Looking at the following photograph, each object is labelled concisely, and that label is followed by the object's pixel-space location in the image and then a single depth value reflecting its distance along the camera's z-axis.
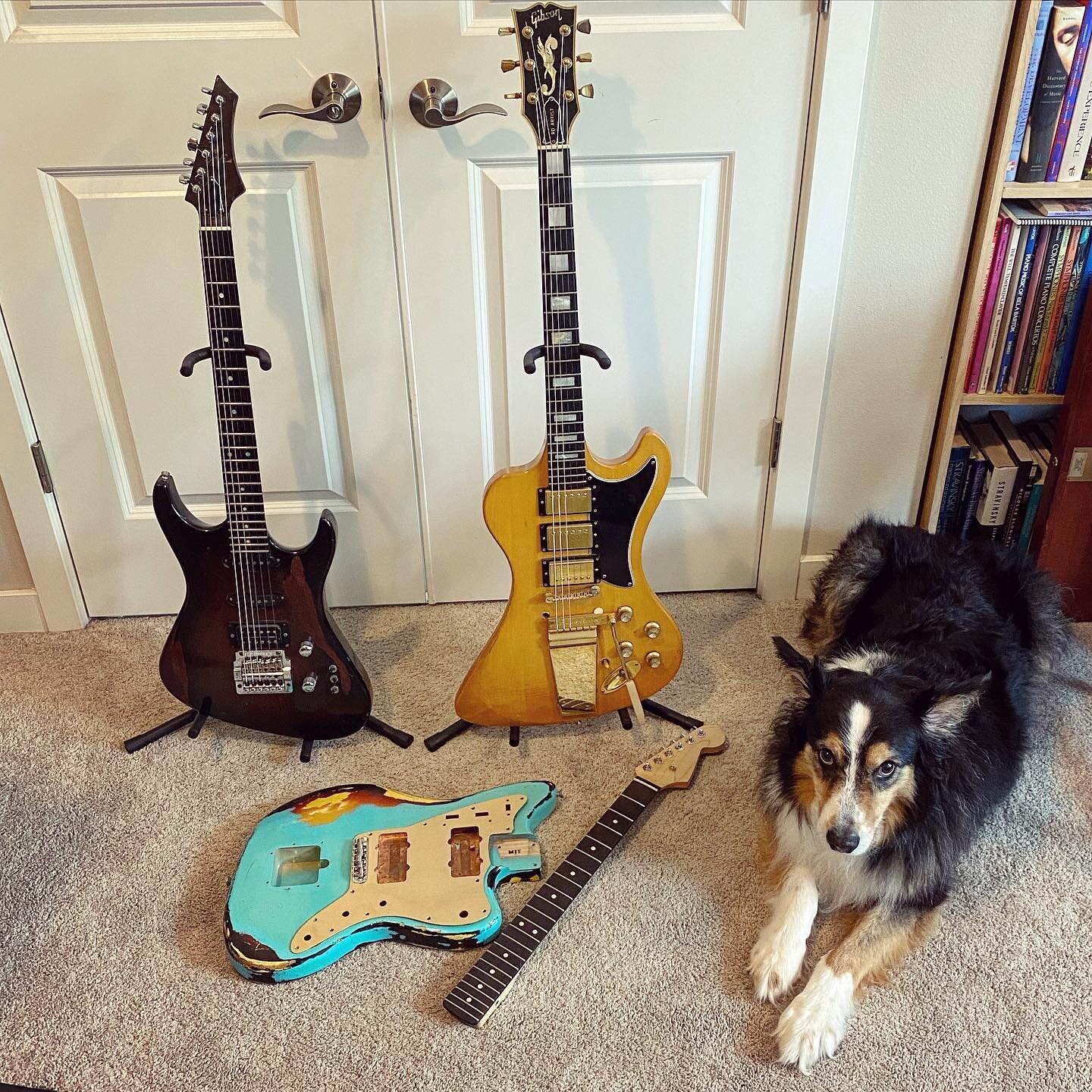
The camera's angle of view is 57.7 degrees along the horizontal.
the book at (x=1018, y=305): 1.88
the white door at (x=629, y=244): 1.69
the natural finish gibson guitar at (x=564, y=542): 1.53
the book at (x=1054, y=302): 1.87
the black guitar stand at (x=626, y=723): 1.85
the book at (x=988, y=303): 1.88
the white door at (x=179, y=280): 1.65
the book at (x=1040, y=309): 1.88
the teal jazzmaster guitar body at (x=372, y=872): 1.45
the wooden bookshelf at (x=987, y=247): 1.71
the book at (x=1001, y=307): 1.87
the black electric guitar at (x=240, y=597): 1.58
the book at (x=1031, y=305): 1.88
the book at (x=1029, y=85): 1.69
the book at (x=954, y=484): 2.11
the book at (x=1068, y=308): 1.87
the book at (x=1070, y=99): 1.70
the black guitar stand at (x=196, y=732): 1.85
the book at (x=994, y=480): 2.09
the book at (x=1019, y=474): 2.08
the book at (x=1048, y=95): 1.69
